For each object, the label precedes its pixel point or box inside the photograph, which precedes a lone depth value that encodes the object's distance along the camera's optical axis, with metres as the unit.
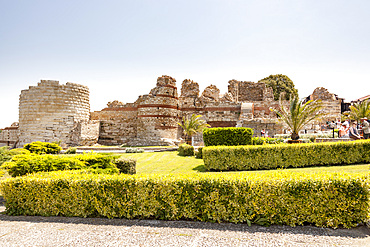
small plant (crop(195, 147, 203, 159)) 14.70
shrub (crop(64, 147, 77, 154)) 16.54
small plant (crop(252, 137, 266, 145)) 14.67
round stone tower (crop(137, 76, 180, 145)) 22.80
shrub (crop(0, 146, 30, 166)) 8.80
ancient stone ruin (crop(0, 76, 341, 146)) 20.91
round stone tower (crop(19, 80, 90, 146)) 20.88
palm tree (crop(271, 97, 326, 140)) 13.77
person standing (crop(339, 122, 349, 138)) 18.31
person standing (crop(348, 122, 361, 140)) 14.63
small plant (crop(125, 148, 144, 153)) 18.44
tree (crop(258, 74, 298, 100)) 49.12
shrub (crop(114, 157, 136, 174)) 8.72
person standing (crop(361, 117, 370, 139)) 14.33
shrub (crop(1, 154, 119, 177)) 6.76
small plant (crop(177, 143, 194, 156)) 15.91
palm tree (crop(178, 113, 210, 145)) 21.00
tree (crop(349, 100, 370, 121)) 26.43
